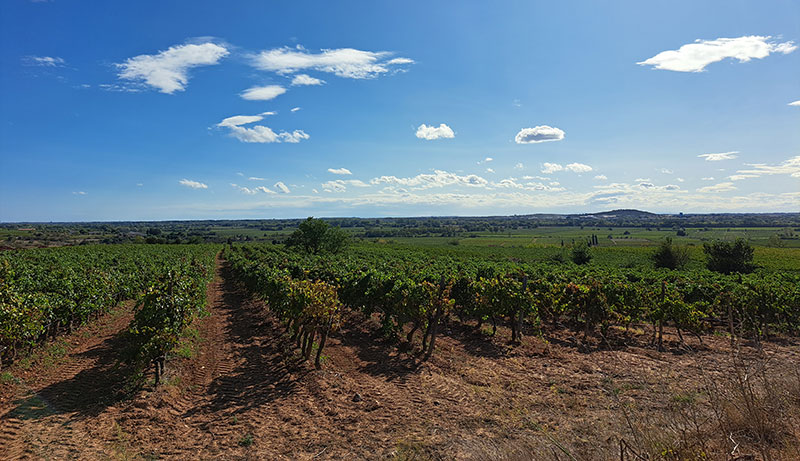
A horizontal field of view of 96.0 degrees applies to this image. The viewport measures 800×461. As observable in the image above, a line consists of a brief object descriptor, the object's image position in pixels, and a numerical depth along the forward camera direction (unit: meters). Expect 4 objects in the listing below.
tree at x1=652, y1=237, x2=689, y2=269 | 56.97
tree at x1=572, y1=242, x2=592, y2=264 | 64.19
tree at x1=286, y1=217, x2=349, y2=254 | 67.06
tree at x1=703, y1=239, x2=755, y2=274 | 49.54
